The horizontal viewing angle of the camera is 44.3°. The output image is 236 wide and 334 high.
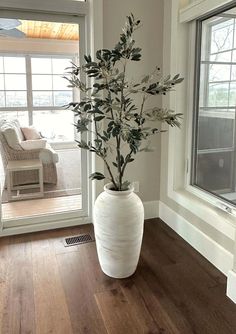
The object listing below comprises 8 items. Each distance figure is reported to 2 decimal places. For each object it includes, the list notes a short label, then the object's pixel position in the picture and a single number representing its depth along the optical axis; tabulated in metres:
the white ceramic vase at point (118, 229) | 2.00
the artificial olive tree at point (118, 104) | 1.90
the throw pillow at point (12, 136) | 3.20
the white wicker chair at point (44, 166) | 3.05
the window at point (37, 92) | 2.76
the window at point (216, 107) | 2.19
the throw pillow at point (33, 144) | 3.04
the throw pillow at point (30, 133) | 3.00
